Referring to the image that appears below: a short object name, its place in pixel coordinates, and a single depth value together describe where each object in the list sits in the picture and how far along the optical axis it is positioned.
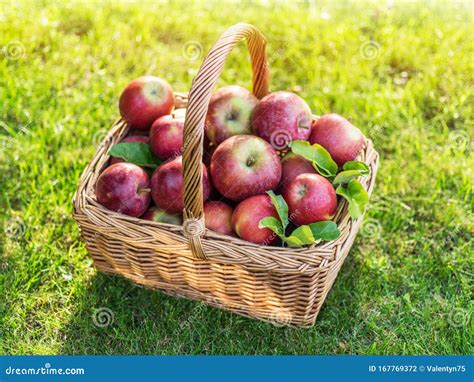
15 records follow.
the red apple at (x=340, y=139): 2.63
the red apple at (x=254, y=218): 2.35
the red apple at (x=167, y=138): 2.63
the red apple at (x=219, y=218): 2.44
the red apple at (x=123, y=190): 2.47
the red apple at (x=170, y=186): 2.43
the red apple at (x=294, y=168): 2.58
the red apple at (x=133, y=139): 2.77
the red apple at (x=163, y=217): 2.51
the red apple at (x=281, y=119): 2.59
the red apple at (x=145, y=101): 2.83
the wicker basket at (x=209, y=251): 2.17
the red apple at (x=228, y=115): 2.67
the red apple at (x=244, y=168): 2.45
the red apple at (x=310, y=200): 2.38
